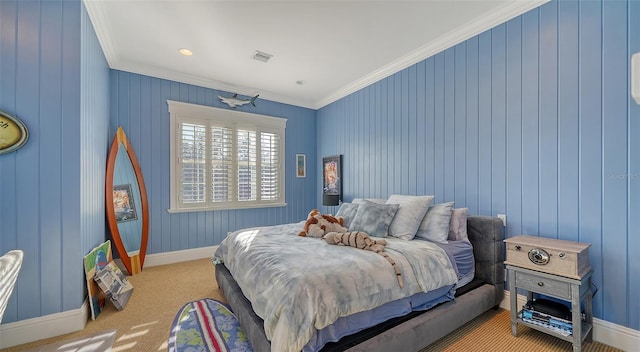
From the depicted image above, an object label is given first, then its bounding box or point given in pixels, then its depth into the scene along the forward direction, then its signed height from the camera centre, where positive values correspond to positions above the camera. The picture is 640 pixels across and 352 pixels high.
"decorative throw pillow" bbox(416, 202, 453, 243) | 2.44 -0.46
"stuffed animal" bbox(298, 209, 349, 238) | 2.61 -0.52
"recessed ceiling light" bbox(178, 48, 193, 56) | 3.19 +1.55
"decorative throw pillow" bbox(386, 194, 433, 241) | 2.52 -0.41
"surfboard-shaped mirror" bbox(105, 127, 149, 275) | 3.21 -0.38
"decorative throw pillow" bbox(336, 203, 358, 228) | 2.97 -0.43
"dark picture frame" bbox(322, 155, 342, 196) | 4.64 +0.02
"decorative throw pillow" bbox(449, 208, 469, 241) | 2.44 -0.47
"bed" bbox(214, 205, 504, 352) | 1.51 -0.95
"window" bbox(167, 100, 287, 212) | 3.95 +0.29
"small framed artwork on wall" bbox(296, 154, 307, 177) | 5.11 +0.22
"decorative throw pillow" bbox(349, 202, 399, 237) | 2.58 -0.44
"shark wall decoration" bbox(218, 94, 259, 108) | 4.24 +1.25
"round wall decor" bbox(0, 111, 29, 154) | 1.88 +0.31
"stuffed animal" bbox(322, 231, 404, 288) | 2.03 -0.55
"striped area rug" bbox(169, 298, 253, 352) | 1.89 -1.24
